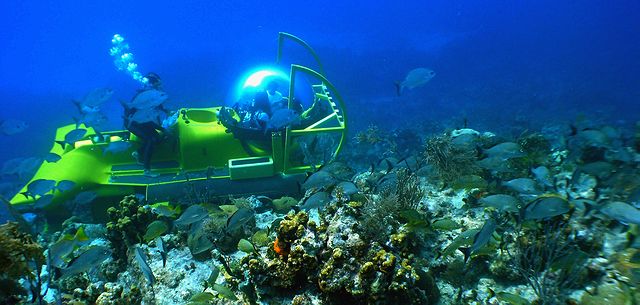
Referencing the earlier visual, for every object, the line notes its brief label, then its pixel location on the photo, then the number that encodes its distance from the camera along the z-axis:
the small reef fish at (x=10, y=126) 8.00
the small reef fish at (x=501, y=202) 3.86
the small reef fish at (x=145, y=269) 3.15
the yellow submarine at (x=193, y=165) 6.64
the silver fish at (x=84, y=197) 6.29
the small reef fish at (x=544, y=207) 3.32
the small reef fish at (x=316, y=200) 4.31
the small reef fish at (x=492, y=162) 5.01
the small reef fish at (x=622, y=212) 3.49
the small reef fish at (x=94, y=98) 7.38
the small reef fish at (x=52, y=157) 6.96
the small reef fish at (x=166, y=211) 4.83
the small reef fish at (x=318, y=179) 5.01
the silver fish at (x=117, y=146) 6.76
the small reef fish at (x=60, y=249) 4.03
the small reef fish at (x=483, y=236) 3.08
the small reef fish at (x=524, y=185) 4.29
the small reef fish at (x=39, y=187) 5.90
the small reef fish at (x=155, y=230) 4.45
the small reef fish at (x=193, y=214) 4.26
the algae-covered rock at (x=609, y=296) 3.17
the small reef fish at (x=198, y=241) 4.31
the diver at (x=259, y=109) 6.93
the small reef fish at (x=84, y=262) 3.51
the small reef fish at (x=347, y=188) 4.62
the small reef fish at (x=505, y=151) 4.93
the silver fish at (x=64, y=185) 6.25
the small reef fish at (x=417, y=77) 6.85
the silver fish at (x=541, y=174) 5.11
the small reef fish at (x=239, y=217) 4.03
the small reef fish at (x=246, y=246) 3.92
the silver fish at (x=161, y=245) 3.99
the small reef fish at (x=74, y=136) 6.91
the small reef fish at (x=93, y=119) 7.34
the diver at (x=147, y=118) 5.88
